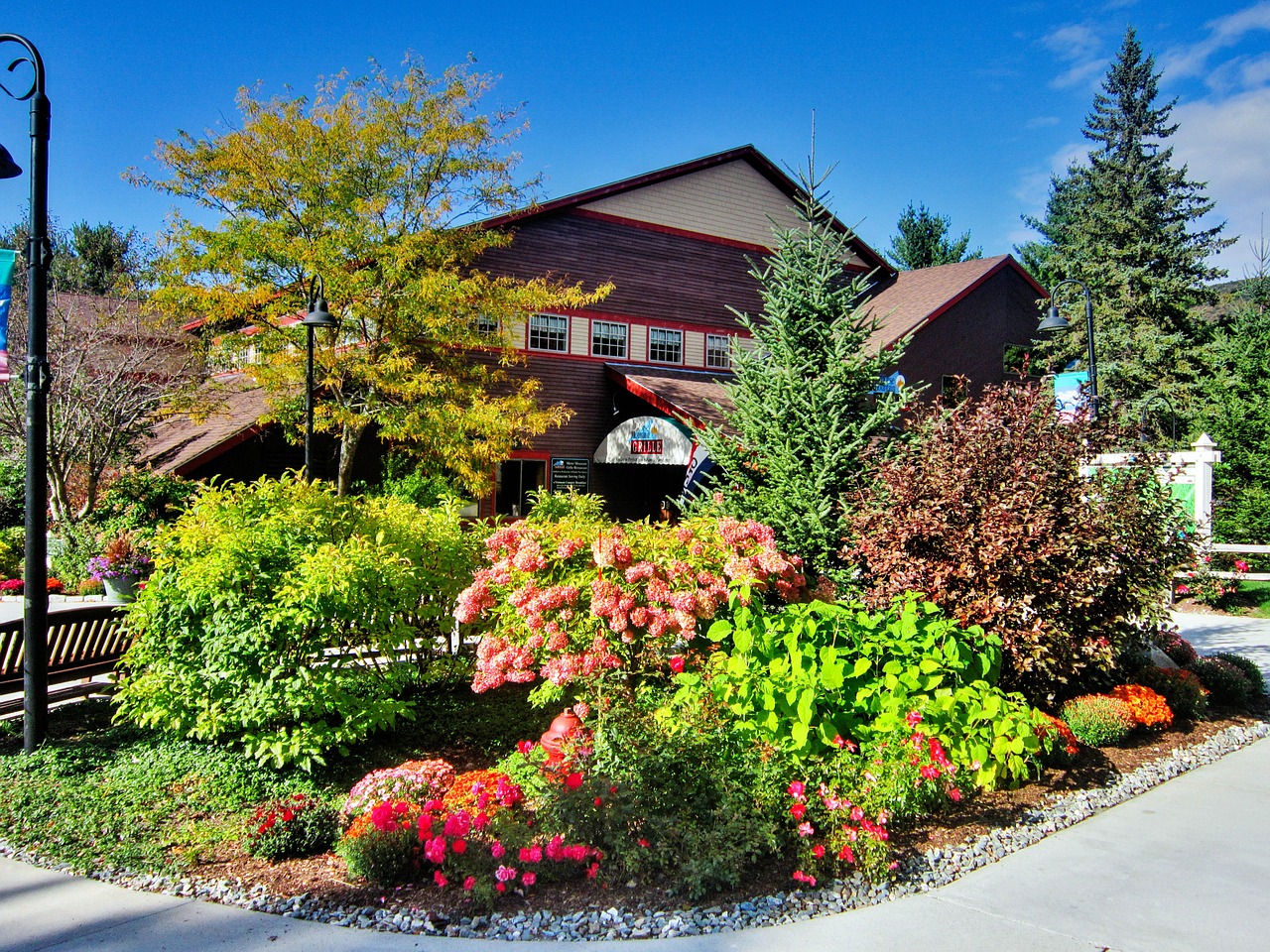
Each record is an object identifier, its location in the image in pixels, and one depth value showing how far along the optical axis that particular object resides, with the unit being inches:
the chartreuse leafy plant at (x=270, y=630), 233.9
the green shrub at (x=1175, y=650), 352.5
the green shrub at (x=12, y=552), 614.9
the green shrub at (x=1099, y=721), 270.4
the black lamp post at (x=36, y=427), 253.1
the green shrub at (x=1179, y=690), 308.8
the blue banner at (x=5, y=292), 237.6
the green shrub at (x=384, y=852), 178.1
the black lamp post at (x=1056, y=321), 613.1
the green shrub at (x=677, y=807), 177.5
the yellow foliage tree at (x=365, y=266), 586.2
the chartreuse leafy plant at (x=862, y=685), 213.5
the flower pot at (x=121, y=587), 529.0
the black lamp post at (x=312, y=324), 503.8
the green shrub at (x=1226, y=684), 336.8
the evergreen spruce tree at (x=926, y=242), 1892.2
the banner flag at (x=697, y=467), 622.2
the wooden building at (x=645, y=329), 736.3
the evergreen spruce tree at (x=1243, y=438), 672.4
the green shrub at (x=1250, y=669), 344.2
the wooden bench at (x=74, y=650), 277.4
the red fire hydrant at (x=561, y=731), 229.8
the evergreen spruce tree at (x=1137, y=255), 1138.0
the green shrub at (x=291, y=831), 190.9
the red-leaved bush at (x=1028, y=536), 265.1
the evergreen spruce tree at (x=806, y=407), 345.1
